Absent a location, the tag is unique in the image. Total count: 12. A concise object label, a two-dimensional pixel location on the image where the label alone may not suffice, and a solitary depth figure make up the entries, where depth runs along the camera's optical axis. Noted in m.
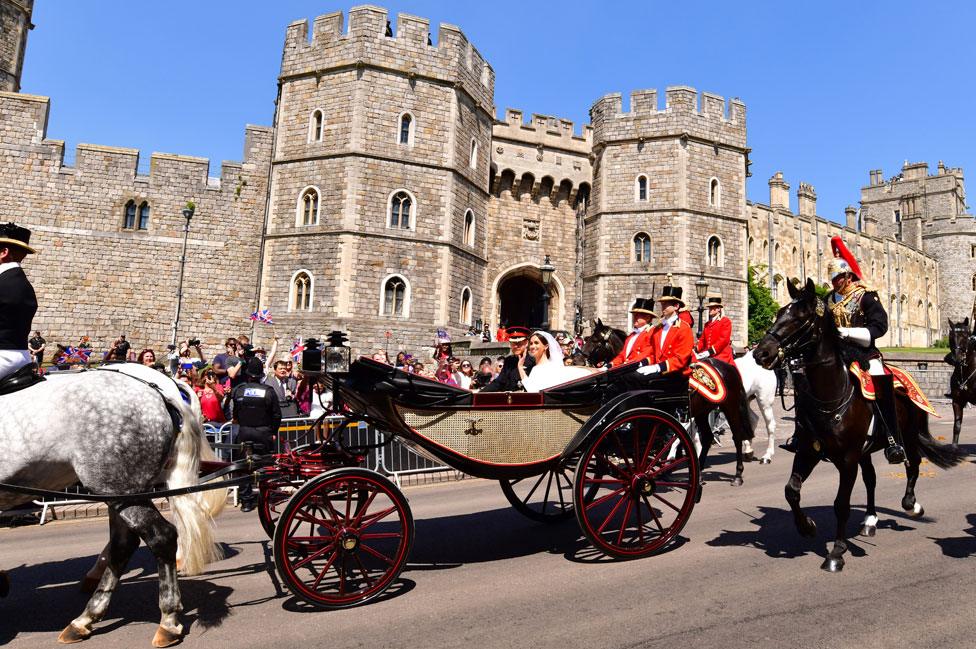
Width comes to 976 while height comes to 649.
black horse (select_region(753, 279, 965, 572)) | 4.48
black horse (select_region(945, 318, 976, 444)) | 8.86
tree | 36.25
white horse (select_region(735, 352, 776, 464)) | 9.55
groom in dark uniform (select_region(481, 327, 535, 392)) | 5.96
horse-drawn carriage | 3.74
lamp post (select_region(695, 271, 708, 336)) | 16.77
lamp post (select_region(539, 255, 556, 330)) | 15.53
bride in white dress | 5.47
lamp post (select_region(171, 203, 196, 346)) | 20.67
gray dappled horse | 3.31
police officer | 7.33
